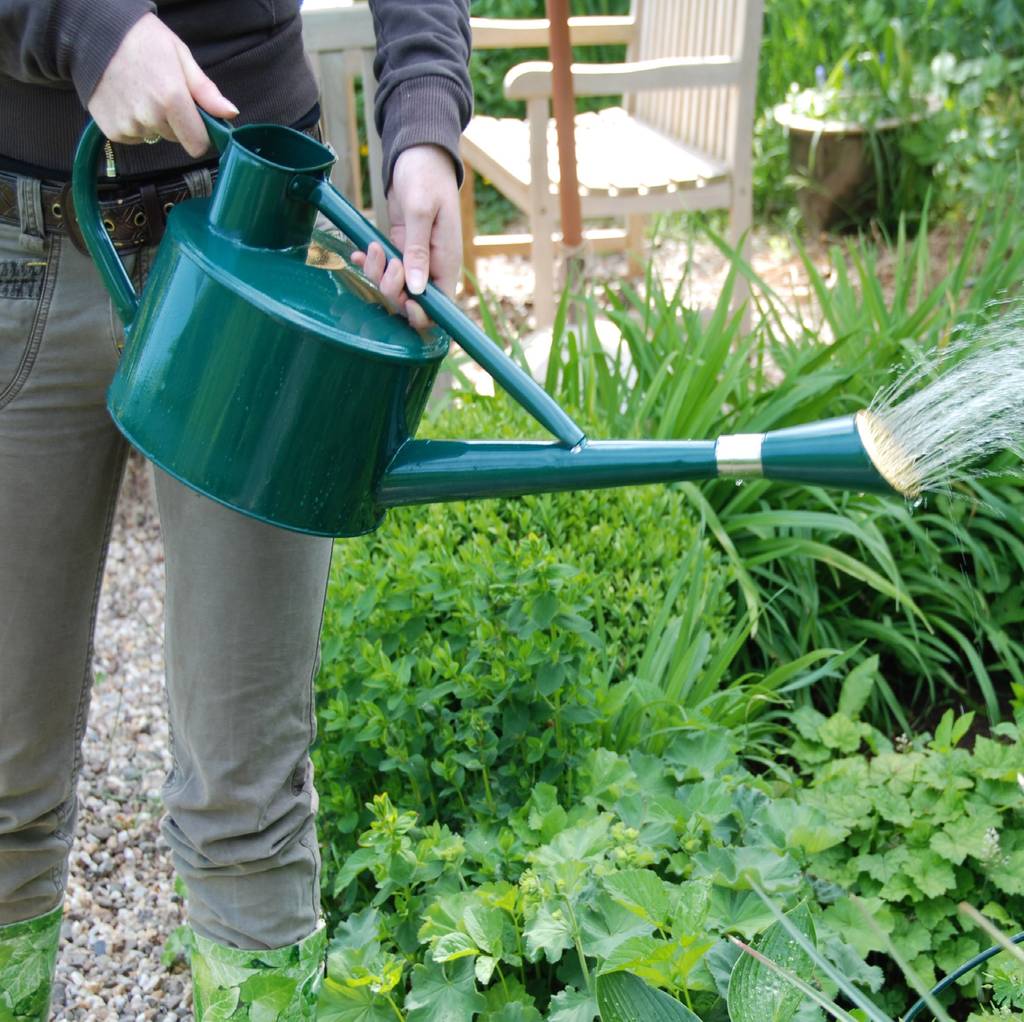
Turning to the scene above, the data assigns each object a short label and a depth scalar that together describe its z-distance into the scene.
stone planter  5.06
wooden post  3.23
